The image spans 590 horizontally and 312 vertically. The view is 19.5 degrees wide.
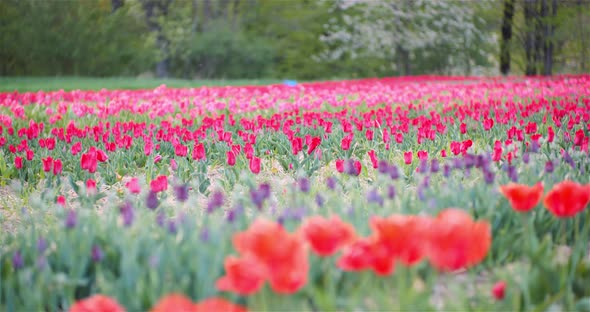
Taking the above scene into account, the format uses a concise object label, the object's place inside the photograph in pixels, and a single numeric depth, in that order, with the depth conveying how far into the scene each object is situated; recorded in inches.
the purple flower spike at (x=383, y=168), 155.3
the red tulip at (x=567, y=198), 141.5
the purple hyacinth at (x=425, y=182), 155.9
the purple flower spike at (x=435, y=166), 157.6
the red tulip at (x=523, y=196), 143.4
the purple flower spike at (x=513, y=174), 154.3
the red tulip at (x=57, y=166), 179.8
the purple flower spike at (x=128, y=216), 140.9
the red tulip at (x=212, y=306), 128.1
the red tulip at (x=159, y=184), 161.6
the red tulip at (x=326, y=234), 134.1
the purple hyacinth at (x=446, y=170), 157.9
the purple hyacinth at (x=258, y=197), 142.3
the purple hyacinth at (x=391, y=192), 147.3
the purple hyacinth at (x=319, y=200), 153.4
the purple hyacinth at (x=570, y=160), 163.3
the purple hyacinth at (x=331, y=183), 152.3
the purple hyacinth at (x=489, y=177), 151.7
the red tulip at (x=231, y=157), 180.0
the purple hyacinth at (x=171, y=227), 144.7
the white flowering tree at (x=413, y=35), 1093.4
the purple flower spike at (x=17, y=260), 144.5
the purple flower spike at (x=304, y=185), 147.3
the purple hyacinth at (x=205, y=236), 140.3
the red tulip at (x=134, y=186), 157.1
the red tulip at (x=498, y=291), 138.0
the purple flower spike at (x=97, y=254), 142.0
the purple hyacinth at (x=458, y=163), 157.7
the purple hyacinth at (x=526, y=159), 160.6
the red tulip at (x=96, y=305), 130.7
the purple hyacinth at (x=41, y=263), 140.5
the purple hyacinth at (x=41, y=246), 143.5
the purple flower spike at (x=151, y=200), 147.4
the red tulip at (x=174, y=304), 125.7
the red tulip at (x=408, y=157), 182.3
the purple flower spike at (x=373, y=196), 147.6
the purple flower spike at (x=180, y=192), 144.3
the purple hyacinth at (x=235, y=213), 145.9
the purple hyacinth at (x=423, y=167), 155.8
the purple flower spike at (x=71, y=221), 141.8
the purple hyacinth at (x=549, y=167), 156.5
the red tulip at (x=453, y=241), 132.3
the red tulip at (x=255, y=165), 170.5
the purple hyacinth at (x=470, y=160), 155.3
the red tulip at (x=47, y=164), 178.5
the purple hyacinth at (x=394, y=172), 152.8
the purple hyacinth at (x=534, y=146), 162.7
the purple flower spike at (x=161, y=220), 147.2
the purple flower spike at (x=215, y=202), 143.5
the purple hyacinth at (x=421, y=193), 154.4
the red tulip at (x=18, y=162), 187.9
